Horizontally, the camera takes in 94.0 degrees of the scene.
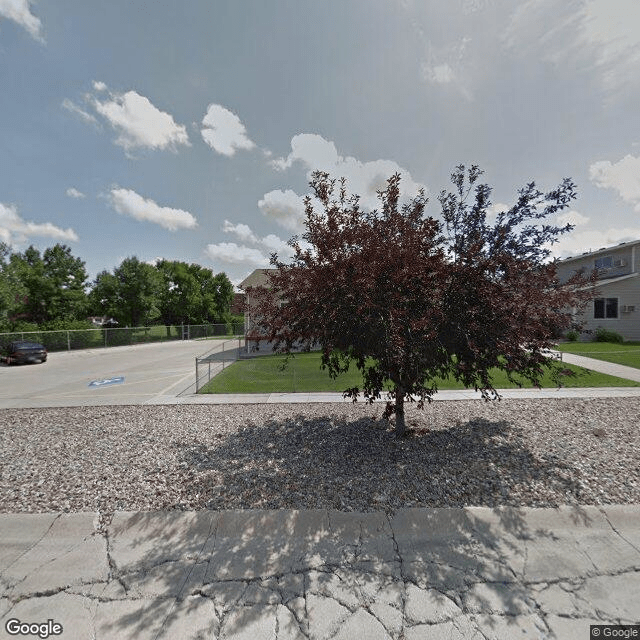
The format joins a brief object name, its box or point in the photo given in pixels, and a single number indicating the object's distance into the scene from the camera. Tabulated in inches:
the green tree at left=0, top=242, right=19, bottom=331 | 831.1
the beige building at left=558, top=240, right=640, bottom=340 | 831.1
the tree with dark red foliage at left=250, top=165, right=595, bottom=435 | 151.0
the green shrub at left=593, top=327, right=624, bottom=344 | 795.2
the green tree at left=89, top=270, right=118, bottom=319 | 1333.7
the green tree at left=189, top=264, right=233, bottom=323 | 1808.6
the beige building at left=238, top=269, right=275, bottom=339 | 893.3
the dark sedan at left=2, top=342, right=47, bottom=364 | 703.7
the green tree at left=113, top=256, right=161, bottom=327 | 1348.4
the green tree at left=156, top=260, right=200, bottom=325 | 1716.3
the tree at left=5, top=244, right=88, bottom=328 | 1059.9
